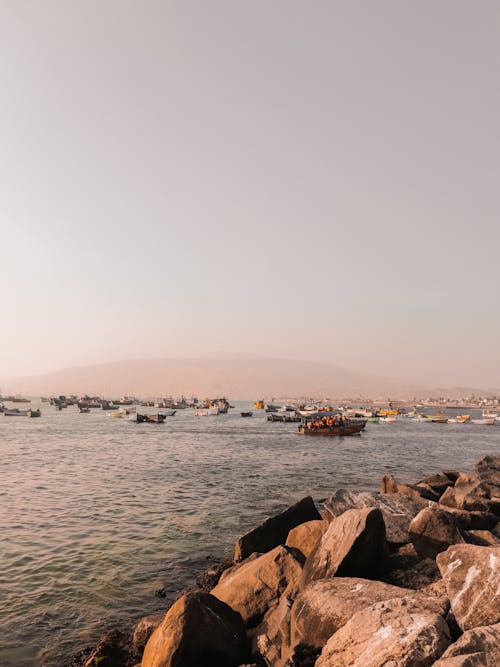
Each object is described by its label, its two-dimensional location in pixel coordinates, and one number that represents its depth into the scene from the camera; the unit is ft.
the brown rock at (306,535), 32.12
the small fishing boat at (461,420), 313.05
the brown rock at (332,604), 20.30
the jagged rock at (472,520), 37.78
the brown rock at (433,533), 28.56
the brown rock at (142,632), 25.50
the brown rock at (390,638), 15.96
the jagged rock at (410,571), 25.13
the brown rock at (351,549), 24.81
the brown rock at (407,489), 51.21
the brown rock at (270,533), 37.73
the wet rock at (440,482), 59.00
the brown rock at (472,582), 18.85
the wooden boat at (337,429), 189.88
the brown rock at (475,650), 14.17
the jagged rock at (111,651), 24.54
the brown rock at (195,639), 20.31
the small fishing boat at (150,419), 254.72
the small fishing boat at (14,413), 315.78
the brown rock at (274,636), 21.67
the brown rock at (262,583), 26.84
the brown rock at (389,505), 33.22
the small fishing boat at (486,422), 295.28
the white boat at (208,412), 328.62
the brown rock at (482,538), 30.68
